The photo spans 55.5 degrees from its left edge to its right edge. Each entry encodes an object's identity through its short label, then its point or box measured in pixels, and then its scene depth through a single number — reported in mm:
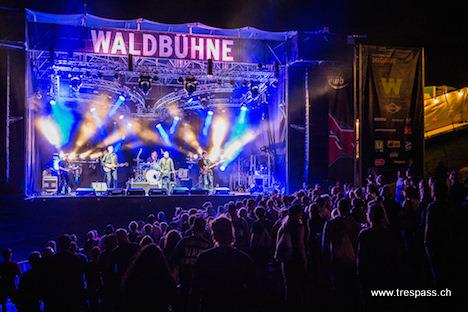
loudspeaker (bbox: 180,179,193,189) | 20625
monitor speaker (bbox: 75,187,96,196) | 14828
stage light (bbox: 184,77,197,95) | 14656
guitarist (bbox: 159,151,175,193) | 18297
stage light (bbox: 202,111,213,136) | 22219
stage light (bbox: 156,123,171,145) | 22297
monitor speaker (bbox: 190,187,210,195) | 14430
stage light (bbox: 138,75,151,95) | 14080
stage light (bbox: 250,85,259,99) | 16264
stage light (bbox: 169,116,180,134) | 22094
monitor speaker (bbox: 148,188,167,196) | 14516
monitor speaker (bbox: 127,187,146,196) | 13945
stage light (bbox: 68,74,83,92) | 15392
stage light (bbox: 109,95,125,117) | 19341
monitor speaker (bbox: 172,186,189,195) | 14766
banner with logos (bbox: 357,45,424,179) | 14000
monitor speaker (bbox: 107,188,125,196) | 14483
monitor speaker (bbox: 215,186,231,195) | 16270
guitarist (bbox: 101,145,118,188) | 18312
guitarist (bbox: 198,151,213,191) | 18266
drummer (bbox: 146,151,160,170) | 18500
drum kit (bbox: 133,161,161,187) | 18564
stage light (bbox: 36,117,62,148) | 18875
